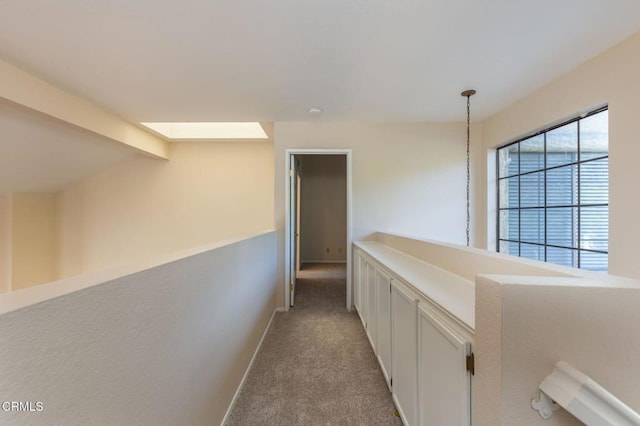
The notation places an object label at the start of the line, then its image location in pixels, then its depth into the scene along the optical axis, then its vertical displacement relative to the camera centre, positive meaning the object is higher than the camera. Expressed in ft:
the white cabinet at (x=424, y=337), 2.94 -1.96
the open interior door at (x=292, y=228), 11.26 -0.76
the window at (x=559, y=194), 7.16 +0.59
